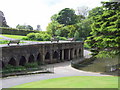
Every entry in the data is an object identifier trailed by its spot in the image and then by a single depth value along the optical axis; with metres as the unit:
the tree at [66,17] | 87.17
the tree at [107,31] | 25.84
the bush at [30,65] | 30.73
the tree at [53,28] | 76.25
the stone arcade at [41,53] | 28.98
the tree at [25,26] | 111.39
